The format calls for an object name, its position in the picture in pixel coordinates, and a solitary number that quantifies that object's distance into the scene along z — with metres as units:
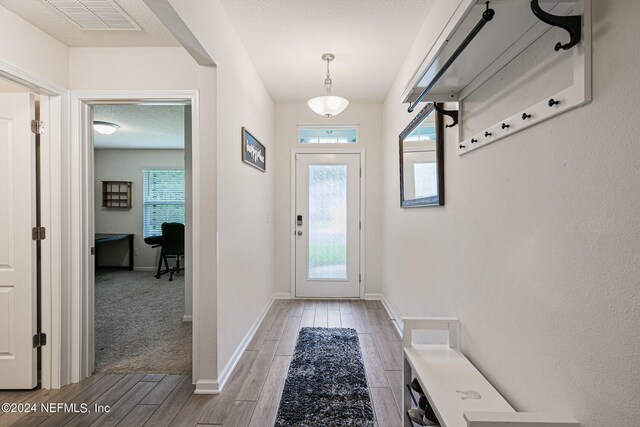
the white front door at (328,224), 4.13
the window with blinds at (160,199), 6.53
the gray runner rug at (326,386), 1.77
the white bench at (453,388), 0.85
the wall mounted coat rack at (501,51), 0.80
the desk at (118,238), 6.16
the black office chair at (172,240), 5.59
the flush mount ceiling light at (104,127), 4.43
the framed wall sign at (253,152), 2.64
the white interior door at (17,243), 2.06
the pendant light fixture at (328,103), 2.77
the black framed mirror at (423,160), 1.95
